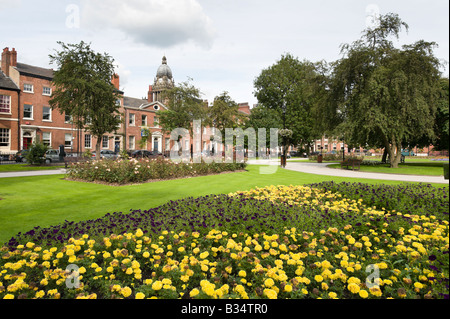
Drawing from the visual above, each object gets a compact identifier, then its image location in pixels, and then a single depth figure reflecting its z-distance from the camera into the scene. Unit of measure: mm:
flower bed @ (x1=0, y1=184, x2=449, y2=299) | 2674
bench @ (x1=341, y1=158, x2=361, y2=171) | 23344
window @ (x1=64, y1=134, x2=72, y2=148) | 41438
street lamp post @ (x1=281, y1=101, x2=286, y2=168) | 25812
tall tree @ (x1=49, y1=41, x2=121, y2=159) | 24062
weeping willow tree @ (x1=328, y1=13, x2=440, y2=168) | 21734
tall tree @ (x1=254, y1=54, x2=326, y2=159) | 50625
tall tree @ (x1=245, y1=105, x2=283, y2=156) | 46094
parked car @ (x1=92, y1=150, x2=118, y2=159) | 39125
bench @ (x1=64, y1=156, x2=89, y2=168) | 25869
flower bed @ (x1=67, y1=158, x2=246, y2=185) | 14195
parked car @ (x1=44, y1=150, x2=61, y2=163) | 28242
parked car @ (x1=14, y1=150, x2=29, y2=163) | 29656
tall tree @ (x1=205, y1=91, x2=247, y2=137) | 25047
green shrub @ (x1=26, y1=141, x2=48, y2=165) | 24078
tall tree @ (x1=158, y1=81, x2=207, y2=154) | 32938
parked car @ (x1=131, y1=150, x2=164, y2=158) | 40156
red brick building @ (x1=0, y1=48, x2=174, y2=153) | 35875
